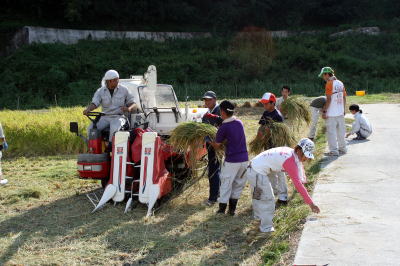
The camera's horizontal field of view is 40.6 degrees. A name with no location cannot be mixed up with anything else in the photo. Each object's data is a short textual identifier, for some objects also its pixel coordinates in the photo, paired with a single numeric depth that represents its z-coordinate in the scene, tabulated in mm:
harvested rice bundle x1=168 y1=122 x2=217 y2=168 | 7895
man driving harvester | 8648
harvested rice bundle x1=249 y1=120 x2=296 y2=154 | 8148
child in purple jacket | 7250
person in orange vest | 10141
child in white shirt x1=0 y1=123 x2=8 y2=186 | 9695
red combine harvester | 7828
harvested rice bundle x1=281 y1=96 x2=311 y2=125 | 12016
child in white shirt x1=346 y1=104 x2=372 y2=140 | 11898
